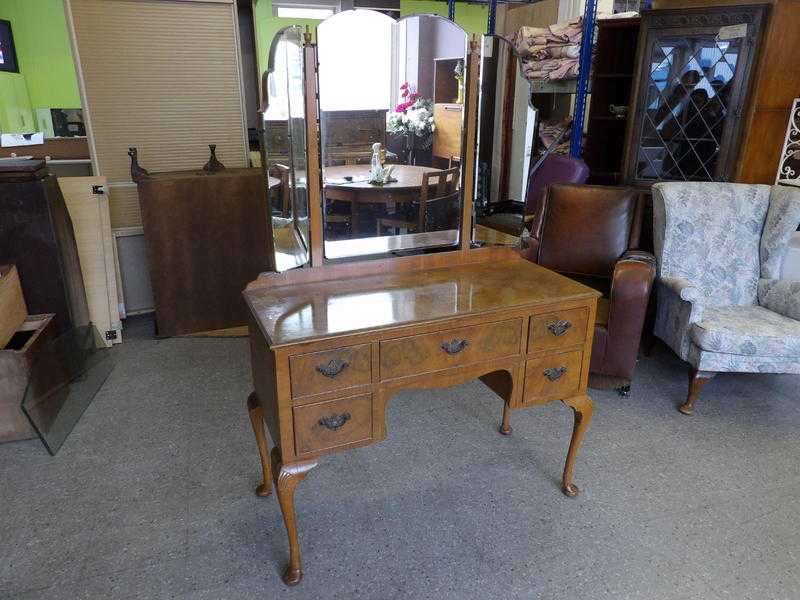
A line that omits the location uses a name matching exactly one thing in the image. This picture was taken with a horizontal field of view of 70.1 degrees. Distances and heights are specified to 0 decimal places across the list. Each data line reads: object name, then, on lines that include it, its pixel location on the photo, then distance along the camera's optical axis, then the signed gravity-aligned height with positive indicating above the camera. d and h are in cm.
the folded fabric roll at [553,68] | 393 +32
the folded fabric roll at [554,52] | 391 +43
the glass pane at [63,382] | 239 -121
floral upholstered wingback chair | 288 -65
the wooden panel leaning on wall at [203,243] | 323 -73
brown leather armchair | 274 -66
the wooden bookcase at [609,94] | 380 +15
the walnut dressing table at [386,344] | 156 -64
